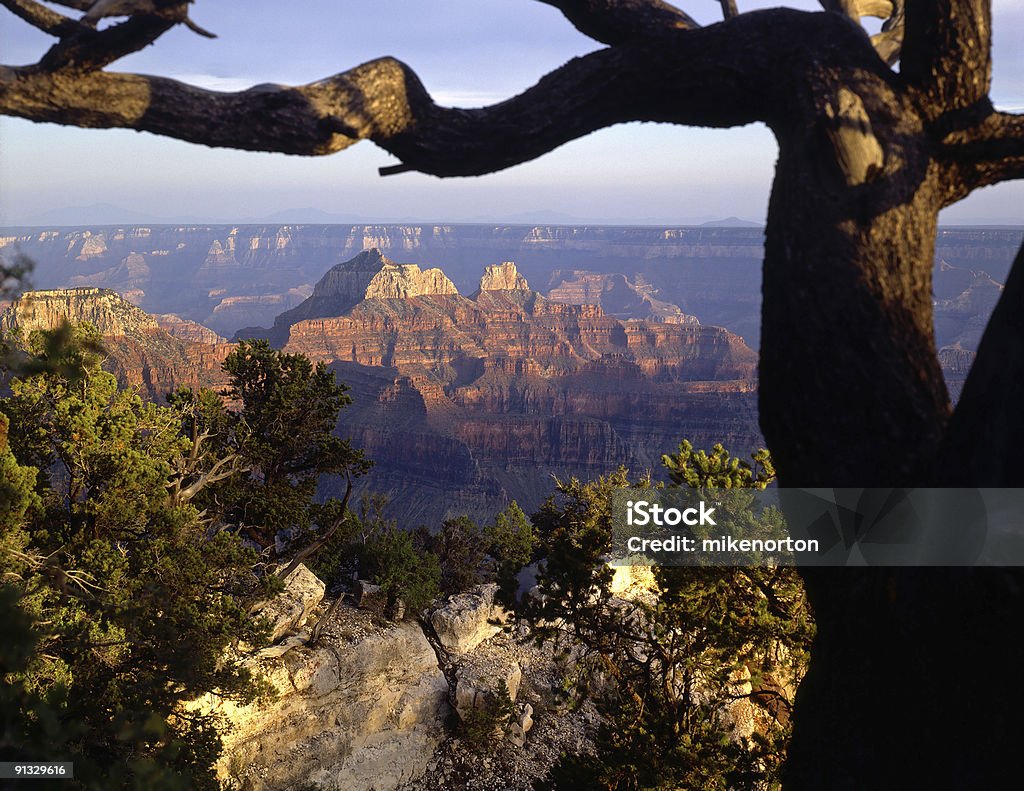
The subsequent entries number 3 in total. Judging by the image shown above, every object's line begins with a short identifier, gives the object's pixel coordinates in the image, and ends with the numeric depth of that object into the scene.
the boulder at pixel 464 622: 14.75
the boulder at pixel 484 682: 13.09
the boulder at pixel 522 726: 13.05
